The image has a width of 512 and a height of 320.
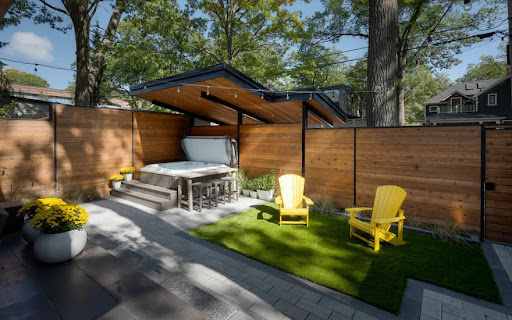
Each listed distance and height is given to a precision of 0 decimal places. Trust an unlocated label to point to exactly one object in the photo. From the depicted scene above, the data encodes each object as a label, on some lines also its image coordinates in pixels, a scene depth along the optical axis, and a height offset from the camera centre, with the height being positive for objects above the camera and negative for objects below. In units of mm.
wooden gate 4371 -428
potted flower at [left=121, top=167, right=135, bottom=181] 7832 -431
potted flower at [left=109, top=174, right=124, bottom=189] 7597 -654
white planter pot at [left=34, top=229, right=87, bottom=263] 3135 -1096
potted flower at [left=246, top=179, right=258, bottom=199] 7566 -858
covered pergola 5707 +1652
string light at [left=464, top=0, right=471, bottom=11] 6656 +4004
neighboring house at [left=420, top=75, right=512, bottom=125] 22591 +5772
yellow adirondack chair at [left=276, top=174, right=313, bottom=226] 5199 -804
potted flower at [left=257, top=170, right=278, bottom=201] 7305 -797
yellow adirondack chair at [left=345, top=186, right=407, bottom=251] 4105 -978
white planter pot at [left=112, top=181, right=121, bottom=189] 7621 -773
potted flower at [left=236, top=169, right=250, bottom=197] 7797 -731
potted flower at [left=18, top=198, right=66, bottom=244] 3625 -790
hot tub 7099 -68
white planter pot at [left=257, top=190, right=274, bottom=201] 7301 -1026
